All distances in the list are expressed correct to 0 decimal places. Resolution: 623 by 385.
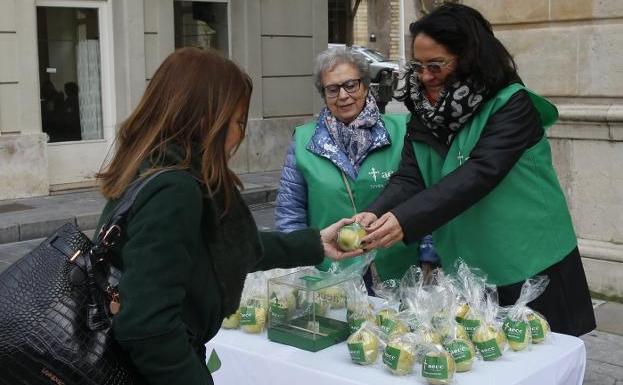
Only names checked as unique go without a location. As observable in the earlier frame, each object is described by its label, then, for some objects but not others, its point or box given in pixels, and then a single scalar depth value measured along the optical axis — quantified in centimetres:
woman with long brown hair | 182
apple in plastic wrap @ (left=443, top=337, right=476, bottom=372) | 251
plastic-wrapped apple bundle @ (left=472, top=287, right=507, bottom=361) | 262
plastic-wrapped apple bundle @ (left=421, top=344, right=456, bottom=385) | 239
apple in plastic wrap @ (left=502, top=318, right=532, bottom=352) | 270
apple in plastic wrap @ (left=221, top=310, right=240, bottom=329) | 298
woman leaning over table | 292
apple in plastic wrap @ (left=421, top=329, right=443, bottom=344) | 256
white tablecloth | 251
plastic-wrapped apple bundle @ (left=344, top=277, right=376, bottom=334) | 283
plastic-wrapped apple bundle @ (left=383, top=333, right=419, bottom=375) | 247
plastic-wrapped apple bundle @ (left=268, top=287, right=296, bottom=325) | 284
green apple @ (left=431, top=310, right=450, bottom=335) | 264
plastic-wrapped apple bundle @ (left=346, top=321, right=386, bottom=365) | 258
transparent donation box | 278
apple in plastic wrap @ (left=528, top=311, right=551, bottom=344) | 277
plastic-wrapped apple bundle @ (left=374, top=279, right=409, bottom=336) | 271
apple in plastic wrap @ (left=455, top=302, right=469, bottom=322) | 275
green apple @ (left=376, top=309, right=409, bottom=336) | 269
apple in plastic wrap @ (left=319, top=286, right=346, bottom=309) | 288
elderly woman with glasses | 354
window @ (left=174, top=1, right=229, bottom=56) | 1276
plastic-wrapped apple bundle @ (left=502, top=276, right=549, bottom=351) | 270
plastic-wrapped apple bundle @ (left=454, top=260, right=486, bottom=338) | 272
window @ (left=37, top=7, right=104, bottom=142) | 1145
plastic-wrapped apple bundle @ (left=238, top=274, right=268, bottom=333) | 294
